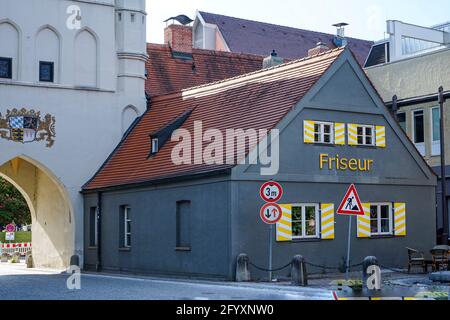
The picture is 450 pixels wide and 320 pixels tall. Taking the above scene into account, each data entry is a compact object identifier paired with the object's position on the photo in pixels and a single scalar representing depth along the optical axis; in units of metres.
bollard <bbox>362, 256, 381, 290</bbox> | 24.00
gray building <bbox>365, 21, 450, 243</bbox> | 39.25
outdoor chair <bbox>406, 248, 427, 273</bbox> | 29.08
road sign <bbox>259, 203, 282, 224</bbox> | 24.98
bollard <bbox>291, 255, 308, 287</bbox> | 24.61
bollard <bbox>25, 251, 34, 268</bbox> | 42.12
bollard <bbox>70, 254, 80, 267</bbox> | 36.34
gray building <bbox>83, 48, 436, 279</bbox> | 28.23
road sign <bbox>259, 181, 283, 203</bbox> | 25.06
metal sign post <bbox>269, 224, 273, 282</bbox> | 26.38
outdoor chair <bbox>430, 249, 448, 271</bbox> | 28.64
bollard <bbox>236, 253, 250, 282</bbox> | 27.09
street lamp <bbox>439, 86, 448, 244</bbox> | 33.87
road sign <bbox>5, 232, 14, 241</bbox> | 52.88
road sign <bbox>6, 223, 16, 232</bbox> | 53.20
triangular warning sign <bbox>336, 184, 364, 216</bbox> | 23.77
